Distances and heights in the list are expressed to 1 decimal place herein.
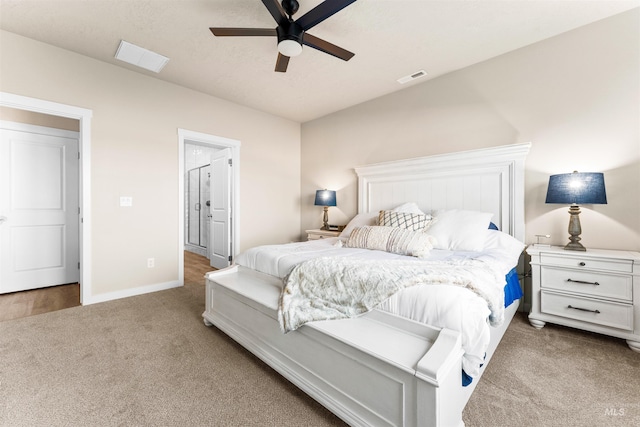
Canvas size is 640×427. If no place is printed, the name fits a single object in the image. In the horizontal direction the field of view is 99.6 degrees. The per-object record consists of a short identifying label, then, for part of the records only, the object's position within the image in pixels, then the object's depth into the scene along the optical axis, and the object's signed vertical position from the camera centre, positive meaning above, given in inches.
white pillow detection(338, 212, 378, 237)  130.0 -4.8
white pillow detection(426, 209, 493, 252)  93.8 -6.9
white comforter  46.4 -18.5
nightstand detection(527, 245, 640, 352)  77.2 -24.8
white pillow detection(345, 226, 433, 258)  86.9 -10.2
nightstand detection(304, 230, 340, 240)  153.7 -13.2
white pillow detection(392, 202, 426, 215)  121.6 +1.3
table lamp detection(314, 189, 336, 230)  165.8 +7.6
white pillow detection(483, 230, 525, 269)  90.8 -12.0
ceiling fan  70.8 +52.5
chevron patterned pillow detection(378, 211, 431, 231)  106.6 -3.8
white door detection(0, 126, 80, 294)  127.6 +2.1
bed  42.5 -24.0
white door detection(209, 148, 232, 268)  165.6 +1.2
